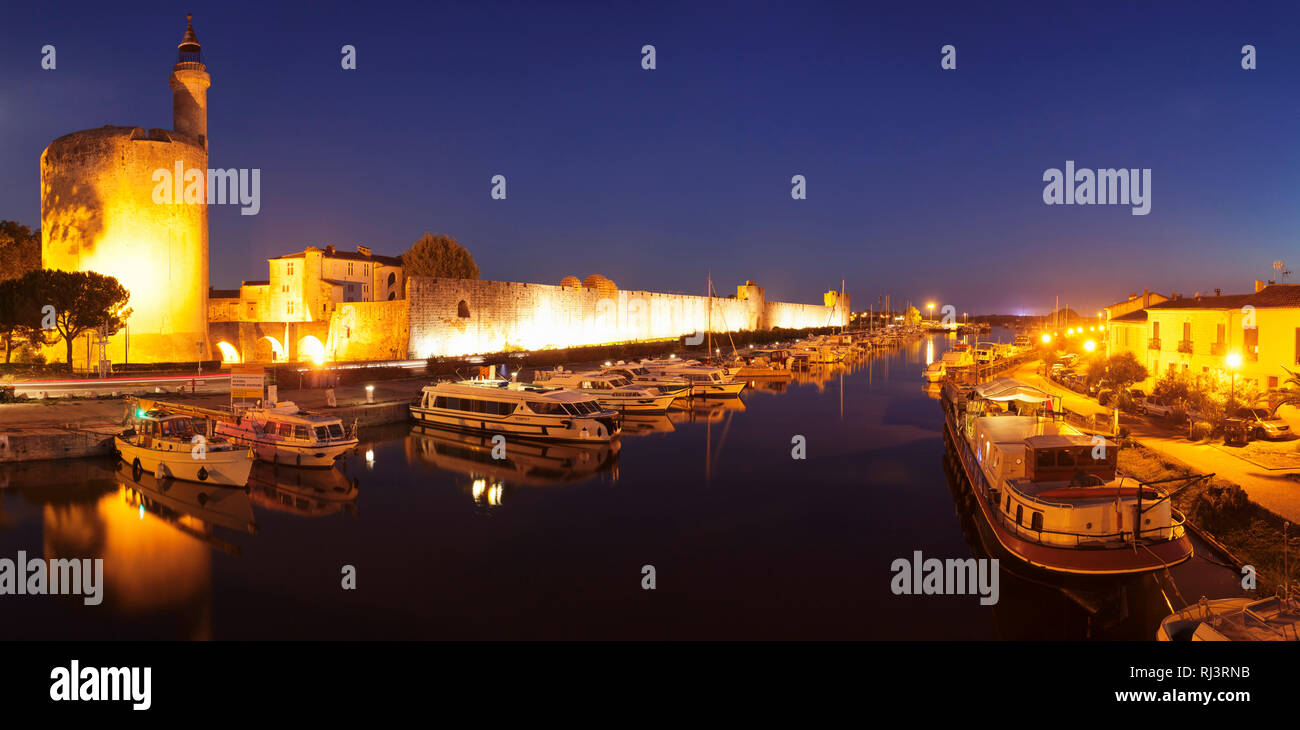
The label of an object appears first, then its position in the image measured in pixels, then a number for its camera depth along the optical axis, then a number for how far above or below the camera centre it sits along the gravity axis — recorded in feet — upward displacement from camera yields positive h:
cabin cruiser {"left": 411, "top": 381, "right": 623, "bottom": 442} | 58.70 -4.40
